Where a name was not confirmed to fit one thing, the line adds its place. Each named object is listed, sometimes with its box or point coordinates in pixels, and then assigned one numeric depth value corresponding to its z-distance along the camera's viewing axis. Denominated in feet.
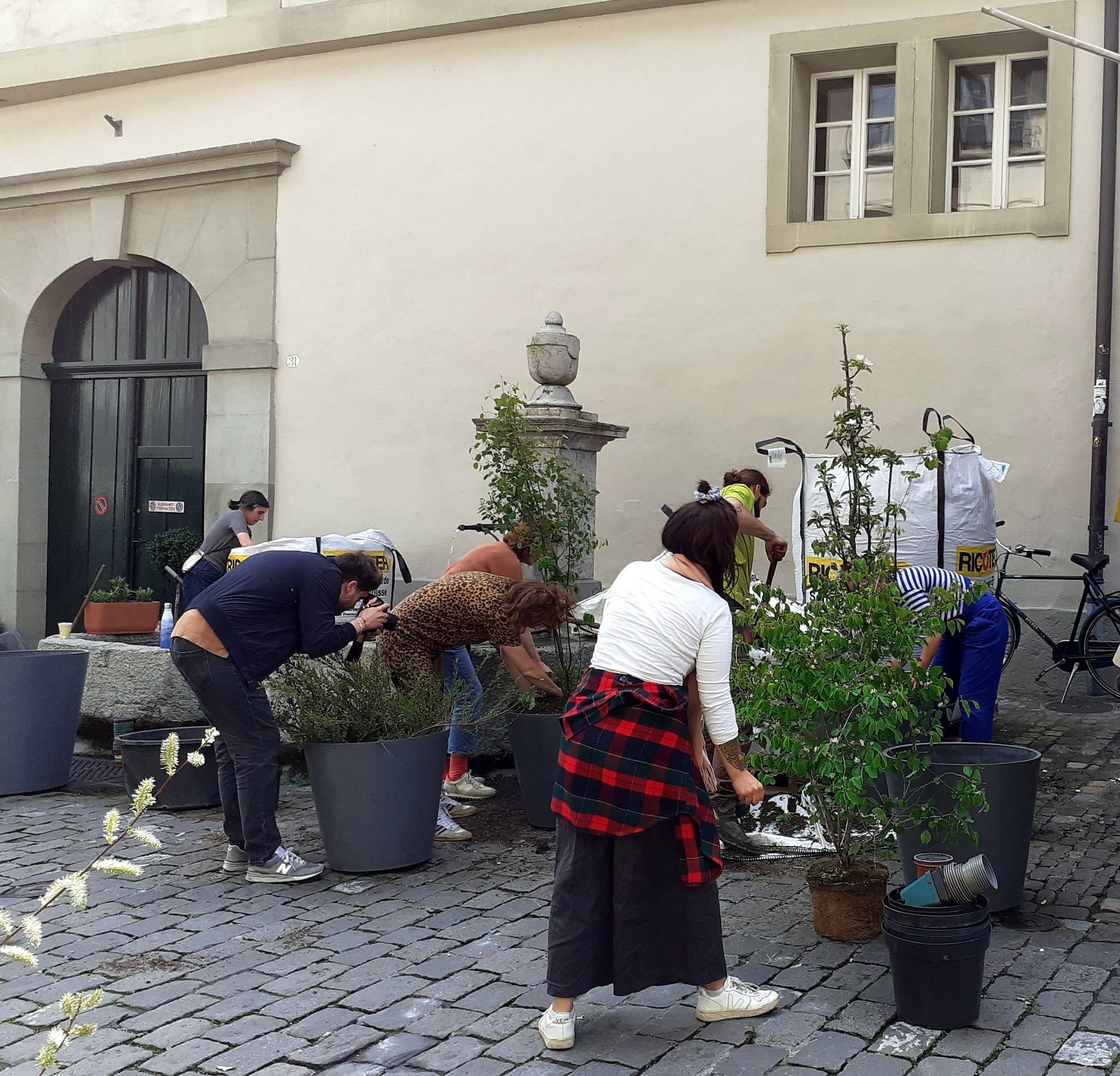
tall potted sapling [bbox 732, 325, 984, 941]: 13.79
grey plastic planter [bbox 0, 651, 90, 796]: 23.08
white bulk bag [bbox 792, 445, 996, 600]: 24.22
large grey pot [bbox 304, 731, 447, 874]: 17.46
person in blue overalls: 18.31
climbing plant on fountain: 21.74
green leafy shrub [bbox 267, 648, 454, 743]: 17.57
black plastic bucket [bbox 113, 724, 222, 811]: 21.31
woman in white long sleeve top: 12.04
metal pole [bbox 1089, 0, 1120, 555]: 27.99
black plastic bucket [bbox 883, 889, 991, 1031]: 11.97
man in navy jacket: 17.07
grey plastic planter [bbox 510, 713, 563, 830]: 19.39
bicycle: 27.63
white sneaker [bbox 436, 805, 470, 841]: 19.49
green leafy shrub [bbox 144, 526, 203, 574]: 38.17
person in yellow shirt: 25.09
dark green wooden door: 40.09
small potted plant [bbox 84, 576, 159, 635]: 31.35
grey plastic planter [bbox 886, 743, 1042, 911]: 14.66
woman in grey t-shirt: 33.58
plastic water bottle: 28.58
